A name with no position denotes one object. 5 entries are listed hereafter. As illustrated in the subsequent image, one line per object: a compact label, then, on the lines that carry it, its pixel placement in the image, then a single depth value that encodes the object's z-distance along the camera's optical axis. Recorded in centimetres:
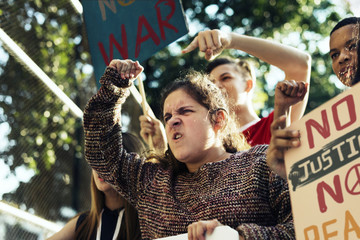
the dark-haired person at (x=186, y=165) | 183
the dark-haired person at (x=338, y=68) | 140
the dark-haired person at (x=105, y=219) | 251
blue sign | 272
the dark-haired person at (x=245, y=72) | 207
